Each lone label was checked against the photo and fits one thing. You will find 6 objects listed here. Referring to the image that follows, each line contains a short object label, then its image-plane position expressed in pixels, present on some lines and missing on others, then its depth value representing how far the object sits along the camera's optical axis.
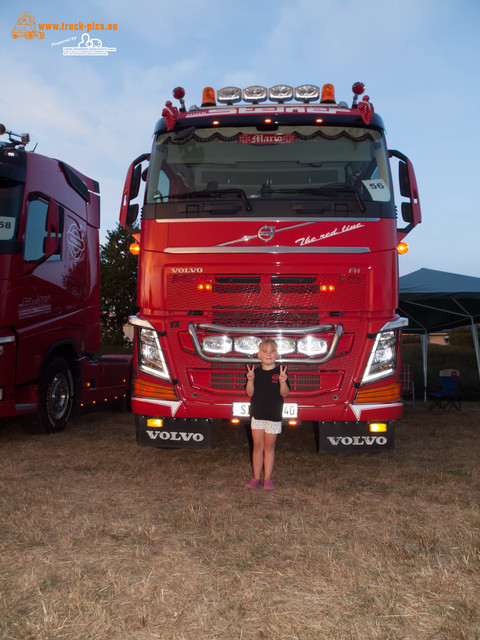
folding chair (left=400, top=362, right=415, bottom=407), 12.11
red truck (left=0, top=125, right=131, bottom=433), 6.25
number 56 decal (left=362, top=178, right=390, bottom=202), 5.10
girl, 4.66
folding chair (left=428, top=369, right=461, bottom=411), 12.22
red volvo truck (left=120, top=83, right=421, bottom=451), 4.86
